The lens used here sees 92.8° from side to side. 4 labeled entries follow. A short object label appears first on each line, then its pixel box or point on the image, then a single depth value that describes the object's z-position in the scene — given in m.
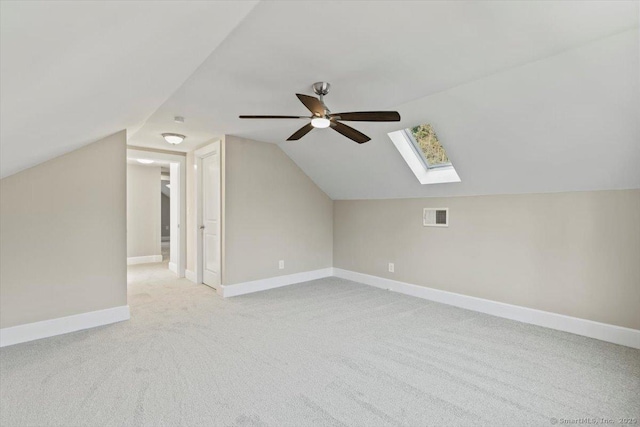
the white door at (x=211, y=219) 4.45
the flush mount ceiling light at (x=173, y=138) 3.96
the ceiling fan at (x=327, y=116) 2.26
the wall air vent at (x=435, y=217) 4.00
